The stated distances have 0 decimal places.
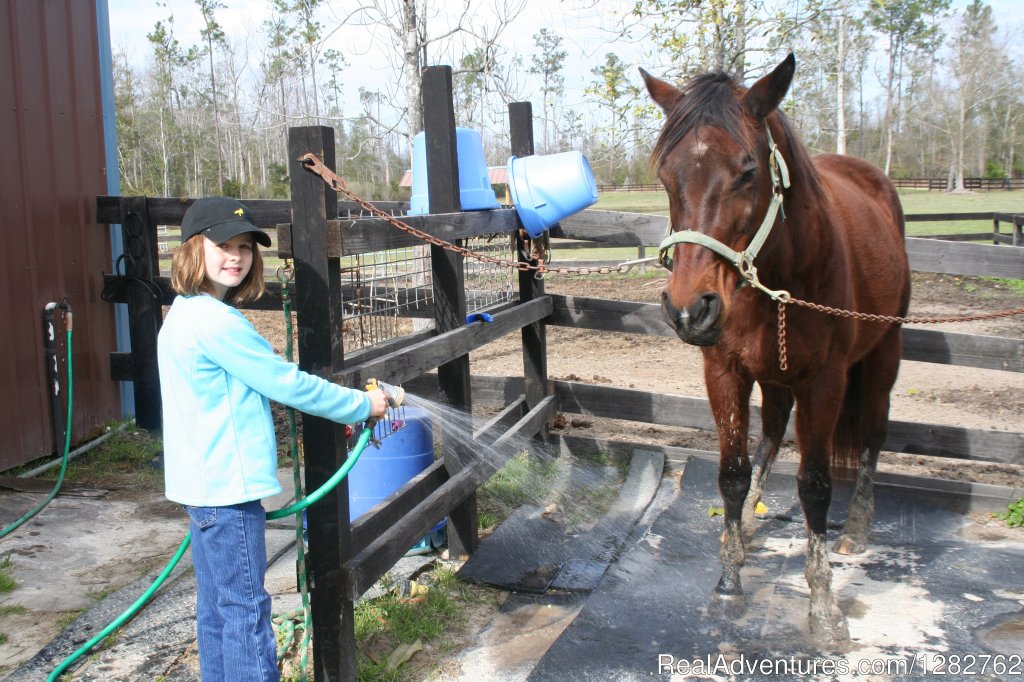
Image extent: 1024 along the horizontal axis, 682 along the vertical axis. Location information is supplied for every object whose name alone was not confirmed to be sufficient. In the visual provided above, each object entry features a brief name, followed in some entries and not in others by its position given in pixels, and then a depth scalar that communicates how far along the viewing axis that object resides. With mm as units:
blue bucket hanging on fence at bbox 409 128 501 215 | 4031
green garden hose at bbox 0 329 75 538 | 3702
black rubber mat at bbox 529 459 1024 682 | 2865
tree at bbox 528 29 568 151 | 44375
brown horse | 2691
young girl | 2172
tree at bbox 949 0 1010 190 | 53125
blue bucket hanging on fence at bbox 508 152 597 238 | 4211
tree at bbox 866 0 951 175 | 43219
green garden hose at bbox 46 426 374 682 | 2412
